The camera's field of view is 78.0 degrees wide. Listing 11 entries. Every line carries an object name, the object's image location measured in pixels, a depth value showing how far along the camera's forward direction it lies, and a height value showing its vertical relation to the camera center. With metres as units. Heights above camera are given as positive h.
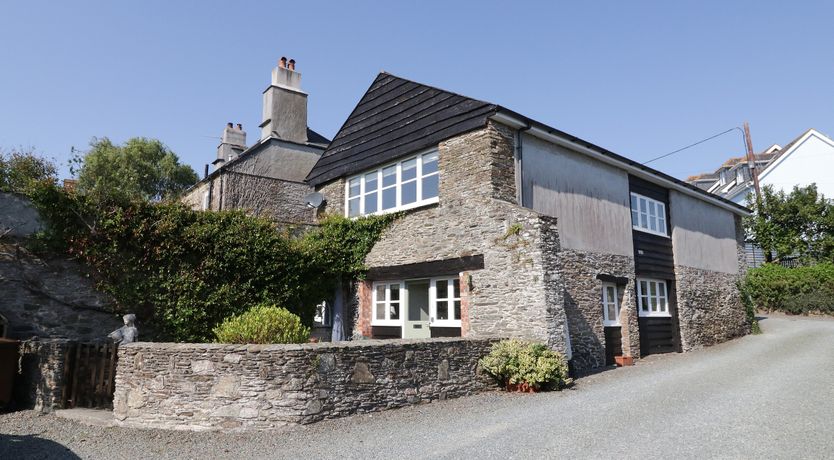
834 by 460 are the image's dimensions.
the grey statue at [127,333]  8.46 -0.27
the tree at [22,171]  10.78 +3.80
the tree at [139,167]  29.84 +9.17
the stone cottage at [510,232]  11.62 +2.24
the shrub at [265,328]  8.66 -0.19
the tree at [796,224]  25.94 +4.84
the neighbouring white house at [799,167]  31.94 +9.47
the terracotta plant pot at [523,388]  9.73 -1.32
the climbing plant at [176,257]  10.97 +1.38
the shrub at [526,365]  9.70 -0.90
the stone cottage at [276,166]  18.09 +5.96
